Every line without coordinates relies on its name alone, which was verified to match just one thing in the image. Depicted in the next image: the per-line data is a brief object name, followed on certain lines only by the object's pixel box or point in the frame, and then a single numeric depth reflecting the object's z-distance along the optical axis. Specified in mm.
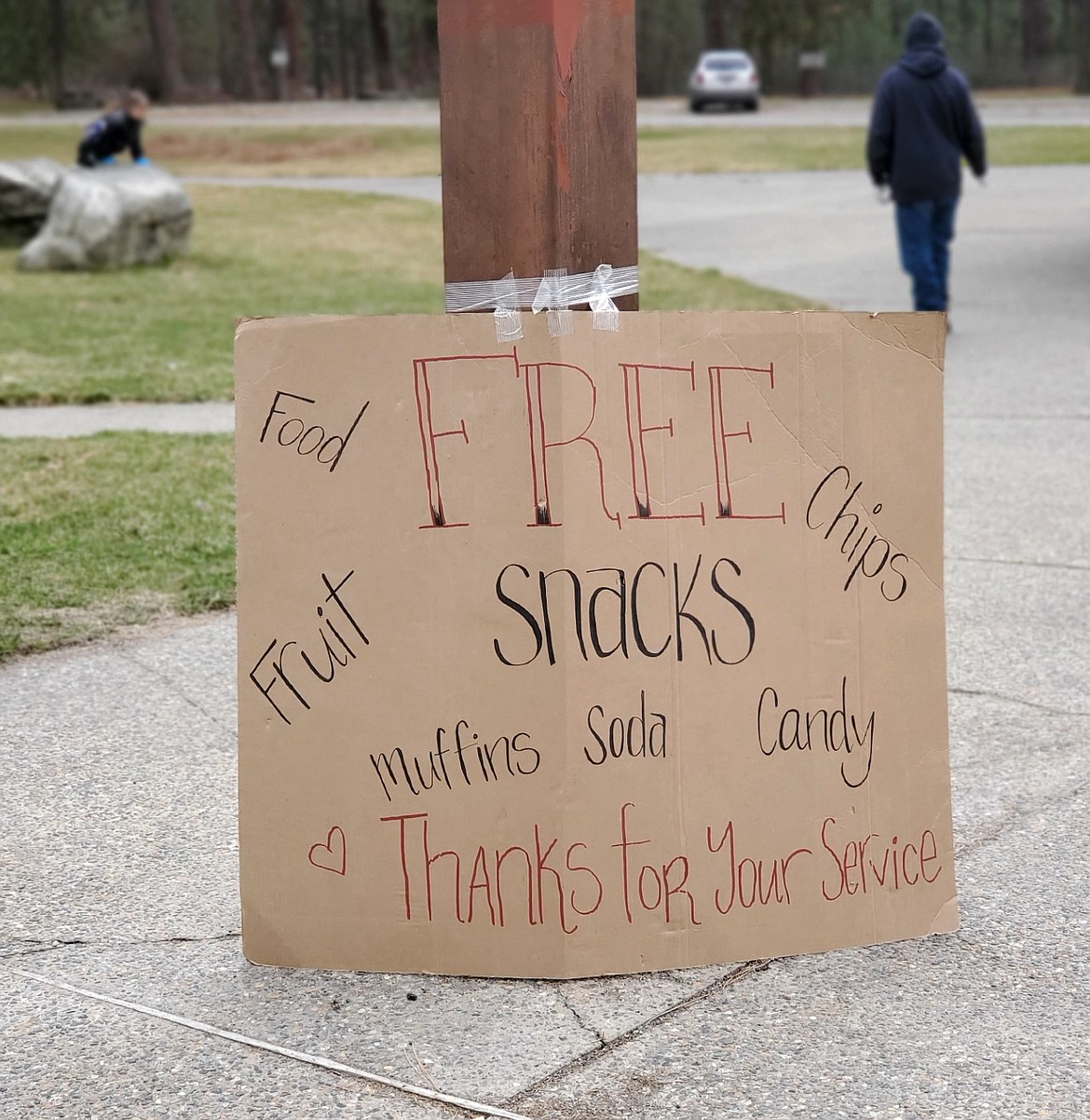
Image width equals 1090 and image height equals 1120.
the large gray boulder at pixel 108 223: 13648
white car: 36906
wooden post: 2689
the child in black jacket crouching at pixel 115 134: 14838
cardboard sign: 2672
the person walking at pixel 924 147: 9281
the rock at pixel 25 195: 15391
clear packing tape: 2629
